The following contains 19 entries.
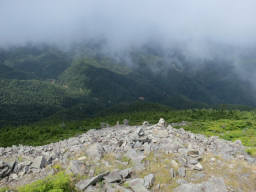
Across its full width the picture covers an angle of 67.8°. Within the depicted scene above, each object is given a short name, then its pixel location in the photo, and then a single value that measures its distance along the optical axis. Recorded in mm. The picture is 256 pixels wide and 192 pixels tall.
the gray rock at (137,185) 15602
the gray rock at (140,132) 24906
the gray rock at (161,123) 29586
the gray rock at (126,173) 17236
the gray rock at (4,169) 17045
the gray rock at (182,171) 17594
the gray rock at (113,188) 15352
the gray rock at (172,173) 17516
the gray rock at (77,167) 17531
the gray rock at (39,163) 18317
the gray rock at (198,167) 18375
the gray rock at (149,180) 16100
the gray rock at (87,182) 15523
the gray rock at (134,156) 19723
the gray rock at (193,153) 20484
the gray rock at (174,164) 18600
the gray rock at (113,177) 16428
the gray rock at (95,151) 19984
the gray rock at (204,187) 15686
